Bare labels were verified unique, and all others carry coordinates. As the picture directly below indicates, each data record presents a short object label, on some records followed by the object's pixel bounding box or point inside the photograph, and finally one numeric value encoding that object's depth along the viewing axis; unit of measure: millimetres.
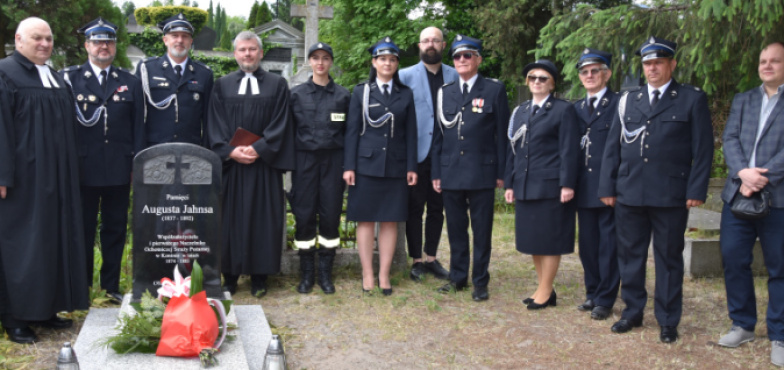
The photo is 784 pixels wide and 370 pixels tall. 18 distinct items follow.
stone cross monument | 9578
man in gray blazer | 4676
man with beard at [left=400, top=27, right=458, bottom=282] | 6699
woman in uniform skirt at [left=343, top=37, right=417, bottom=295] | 6215
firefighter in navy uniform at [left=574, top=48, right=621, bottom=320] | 5594
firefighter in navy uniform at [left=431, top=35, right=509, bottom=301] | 6090
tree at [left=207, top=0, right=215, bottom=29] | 65400
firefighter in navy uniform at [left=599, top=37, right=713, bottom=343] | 4895
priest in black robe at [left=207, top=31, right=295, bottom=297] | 6102
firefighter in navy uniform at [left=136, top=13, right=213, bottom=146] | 5871
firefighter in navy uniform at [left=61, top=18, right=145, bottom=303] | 5570
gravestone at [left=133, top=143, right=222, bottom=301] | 5051
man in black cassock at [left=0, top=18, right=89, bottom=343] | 4852
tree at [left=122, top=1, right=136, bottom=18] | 61594
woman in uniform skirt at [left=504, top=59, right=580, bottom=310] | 5586
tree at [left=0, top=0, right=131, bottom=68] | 14180
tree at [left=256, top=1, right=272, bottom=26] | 46312
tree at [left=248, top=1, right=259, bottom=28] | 47969
